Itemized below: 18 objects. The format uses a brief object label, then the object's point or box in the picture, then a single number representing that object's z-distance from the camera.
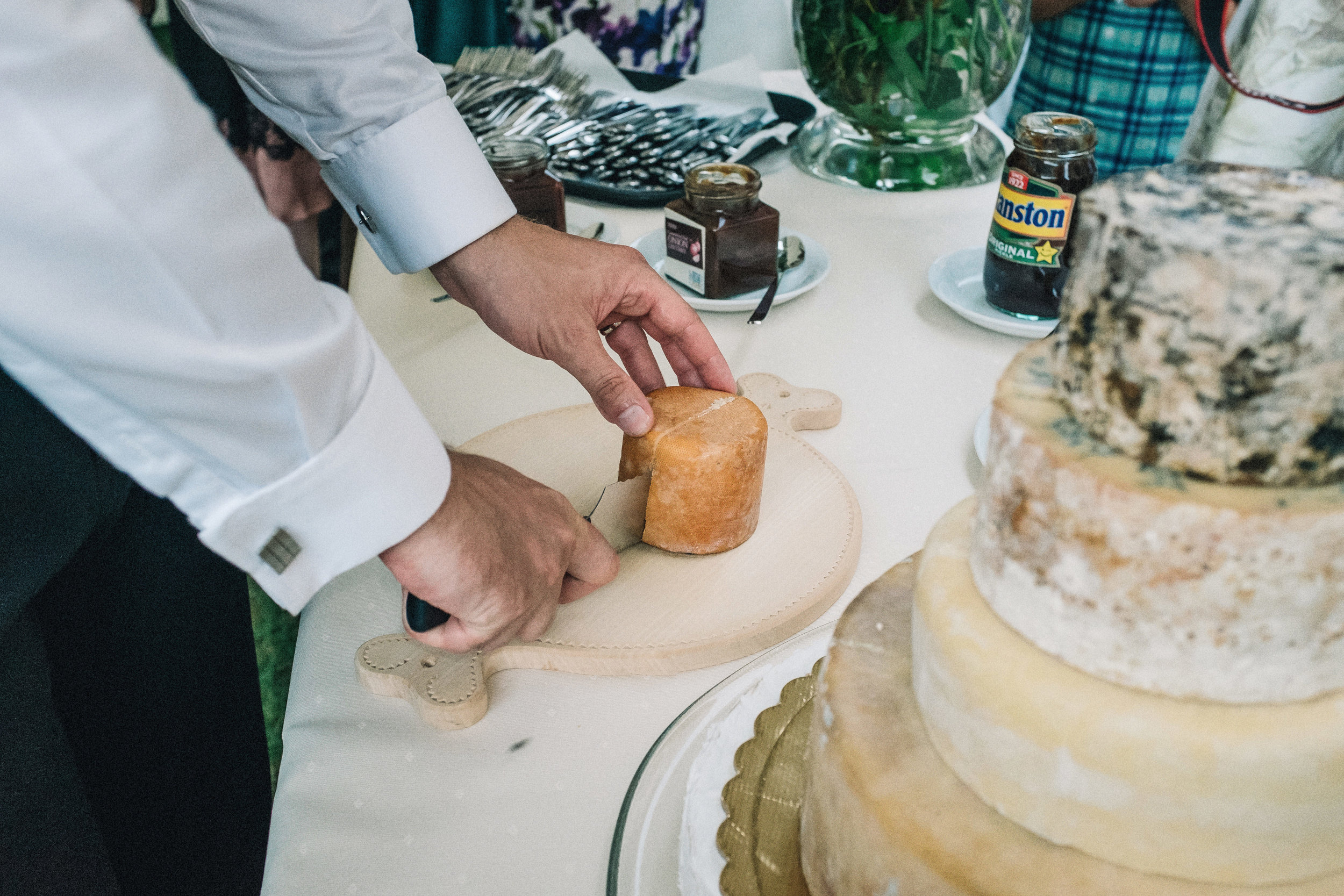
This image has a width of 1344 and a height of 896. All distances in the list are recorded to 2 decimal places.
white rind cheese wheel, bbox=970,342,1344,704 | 0.33
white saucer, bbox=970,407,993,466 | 0.96
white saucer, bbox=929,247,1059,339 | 1.17
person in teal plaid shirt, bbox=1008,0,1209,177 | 2.06
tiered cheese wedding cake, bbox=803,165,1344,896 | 0.32
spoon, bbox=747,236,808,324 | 1.33
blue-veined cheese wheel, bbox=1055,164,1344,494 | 0.31
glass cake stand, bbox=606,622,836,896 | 0.56
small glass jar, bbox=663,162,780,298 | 1.18
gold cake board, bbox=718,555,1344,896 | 0.39
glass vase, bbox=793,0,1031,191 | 1.42
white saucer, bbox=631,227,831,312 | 1.24
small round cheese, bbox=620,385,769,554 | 0.83
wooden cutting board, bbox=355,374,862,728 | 0.74
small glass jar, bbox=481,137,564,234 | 1.28
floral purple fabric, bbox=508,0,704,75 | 2.47
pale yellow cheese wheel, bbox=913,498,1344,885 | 0.35
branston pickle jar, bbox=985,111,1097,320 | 1.05
